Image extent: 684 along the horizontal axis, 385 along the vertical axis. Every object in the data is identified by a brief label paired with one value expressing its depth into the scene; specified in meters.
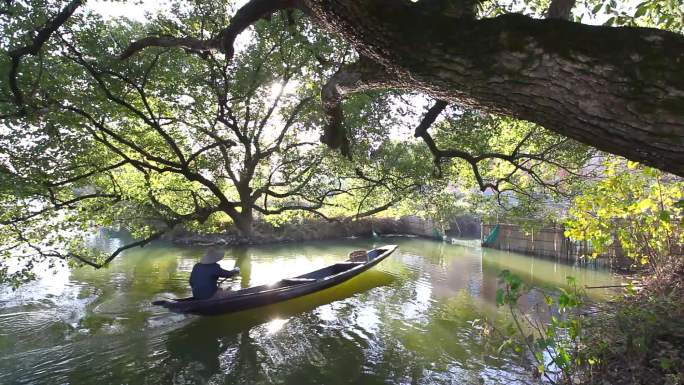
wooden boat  8.12
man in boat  8.41
